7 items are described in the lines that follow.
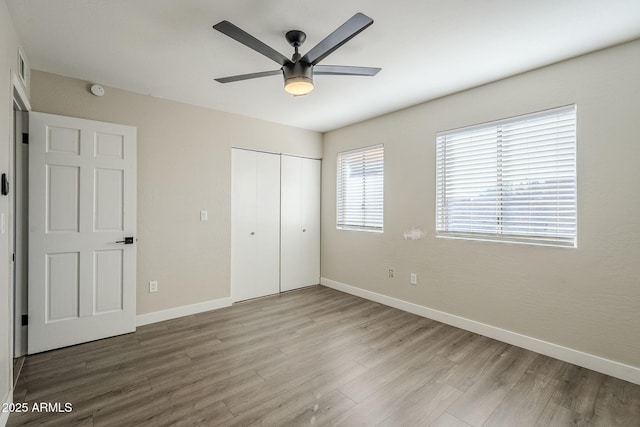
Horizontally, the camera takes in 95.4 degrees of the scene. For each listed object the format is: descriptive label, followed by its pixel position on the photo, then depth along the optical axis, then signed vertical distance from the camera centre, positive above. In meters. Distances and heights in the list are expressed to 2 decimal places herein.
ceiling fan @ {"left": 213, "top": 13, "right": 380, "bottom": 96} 1.69 +1.03
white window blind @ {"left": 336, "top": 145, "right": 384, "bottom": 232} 4.12 +0.35
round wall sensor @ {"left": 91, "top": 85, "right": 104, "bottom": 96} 2.91 +1.22
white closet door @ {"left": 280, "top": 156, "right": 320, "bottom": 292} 4.55 -0.17
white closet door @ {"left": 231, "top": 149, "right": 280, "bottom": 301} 4.04 -0.18
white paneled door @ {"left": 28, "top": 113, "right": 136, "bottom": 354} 2.62 -0.19
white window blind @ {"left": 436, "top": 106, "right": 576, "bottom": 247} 2.54 +0.33
